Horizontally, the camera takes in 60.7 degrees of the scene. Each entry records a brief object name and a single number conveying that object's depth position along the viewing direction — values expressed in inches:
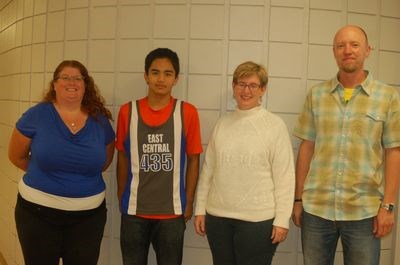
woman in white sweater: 57.4
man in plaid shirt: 56.2
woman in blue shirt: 59.3
